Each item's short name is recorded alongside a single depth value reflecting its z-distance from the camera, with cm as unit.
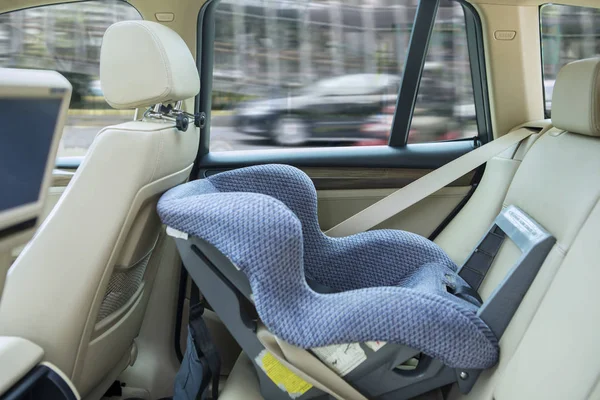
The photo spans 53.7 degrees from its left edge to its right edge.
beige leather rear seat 119
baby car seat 125
